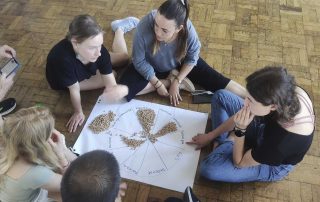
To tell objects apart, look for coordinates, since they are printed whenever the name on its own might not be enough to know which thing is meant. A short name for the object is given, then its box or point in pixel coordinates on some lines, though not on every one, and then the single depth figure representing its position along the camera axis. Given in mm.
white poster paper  1325
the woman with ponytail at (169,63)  1408
